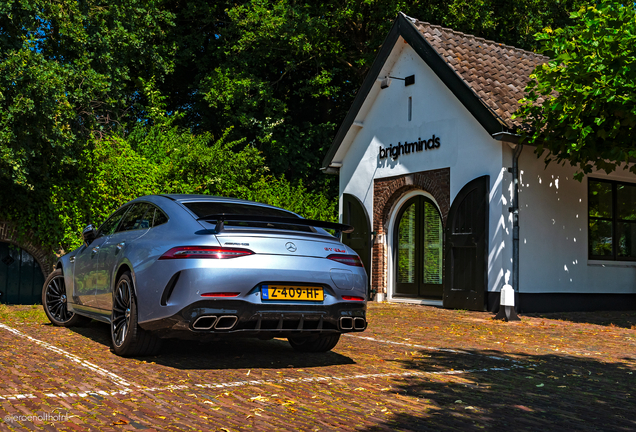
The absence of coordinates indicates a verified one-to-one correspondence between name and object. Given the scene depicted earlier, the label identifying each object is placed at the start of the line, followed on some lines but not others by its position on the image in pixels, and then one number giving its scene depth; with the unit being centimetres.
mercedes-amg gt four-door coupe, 521
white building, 1291
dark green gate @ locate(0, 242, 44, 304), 1555
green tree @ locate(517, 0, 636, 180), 980
